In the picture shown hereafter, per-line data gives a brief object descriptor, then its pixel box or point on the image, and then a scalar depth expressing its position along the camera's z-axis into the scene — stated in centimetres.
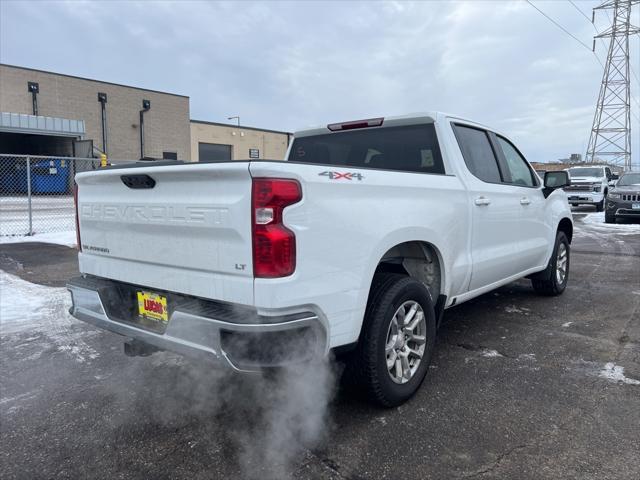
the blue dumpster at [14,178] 2295
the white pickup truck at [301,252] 236
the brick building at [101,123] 2686
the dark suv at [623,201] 1445
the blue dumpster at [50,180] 2066
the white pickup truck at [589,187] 1939
